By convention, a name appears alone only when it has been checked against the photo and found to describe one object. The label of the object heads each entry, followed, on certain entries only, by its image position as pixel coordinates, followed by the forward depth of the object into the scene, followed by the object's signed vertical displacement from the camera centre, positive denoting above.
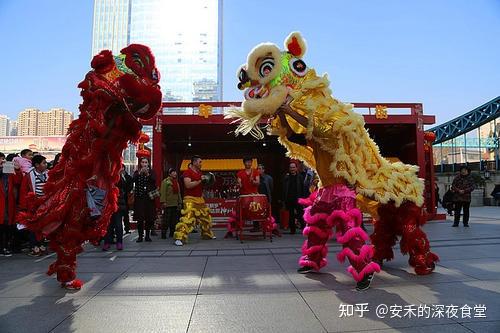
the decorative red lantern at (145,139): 9.64 +1.29
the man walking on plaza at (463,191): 8.95 -0.08
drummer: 7.14 +0.14
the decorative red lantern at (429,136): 11.05 +1.58
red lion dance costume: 3.63 +0.34
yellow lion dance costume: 3.73 +0.28
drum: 7.05 -0.39
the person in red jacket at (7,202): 5.72 -0.26
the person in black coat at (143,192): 7.07 -0.10
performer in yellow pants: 6.82 -0.35
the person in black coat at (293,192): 8.39 -0.11
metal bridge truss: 27.38 +5.48
